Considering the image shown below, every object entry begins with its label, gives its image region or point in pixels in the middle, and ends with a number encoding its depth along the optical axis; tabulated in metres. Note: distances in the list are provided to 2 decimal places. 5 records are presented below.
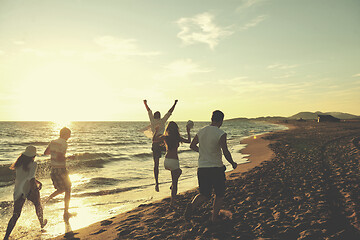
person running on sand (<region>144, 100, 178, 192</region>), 7.46
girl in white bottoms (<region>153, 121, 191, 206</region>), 5.94
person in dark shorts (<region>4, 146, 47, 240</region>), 4.94
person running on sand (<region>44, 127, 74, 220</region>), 5.76
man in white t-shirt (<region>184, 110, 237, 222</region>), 4.43
